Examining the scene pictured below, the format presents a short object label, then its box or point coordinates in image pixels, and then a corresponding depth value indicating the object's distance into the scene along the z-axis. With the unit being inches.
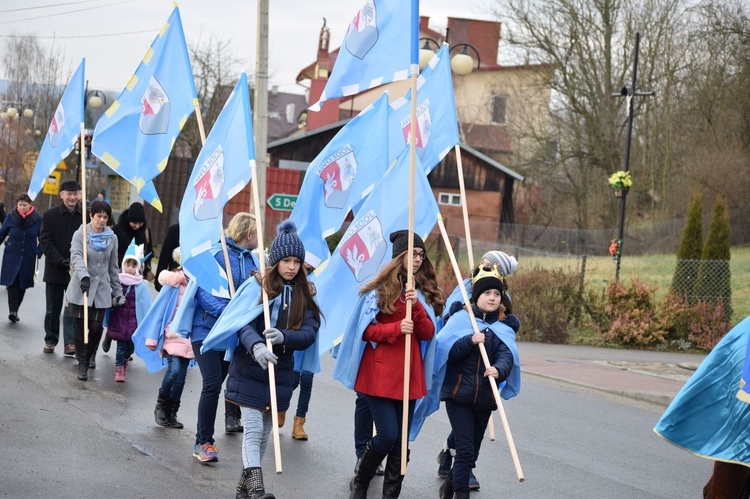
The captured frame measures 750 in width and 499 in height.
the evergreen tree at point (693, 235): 834.8
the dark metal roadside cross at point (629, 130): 918.1
